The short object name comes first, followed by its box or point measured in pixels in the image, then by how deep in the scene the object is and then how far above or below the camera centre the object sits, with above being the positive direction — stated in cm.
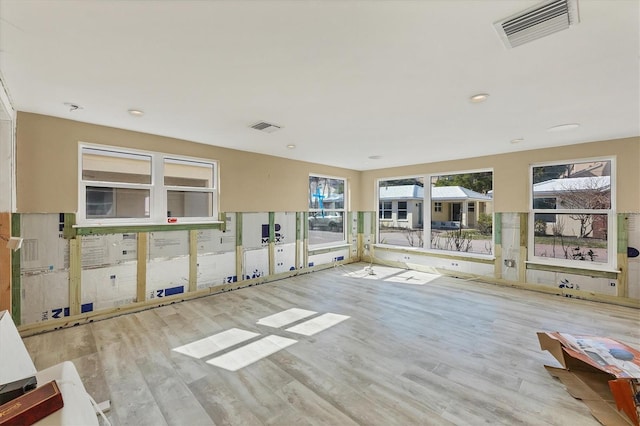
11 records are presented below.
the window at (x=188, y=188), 423 +38
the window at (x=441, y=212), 546 +1
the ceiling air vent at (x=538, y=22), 146 +110
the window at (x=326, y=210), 638 +5
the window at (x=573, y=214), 427 -1
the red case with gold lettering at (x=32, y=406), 106 -79
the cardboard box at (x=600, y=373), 181 -122
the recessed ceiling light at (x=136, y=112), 299 +110
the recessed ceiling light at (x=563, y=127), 341 +110
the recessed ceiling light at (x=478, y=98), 254 +110
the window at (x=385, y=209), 696 +8
